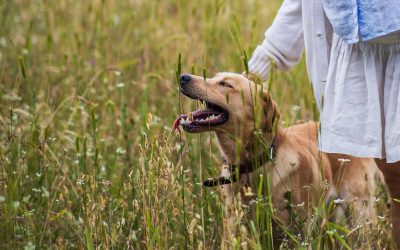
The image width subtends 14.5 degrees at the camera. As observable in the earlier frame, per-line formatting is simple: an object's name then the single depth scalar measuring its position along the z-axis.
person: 6.24
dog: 7.44
